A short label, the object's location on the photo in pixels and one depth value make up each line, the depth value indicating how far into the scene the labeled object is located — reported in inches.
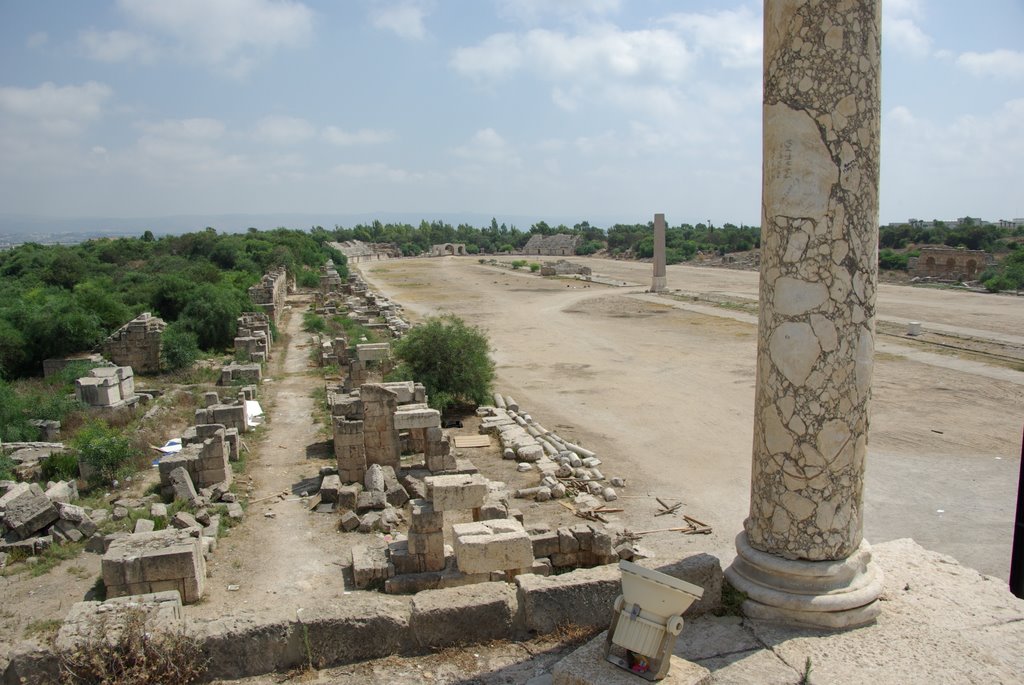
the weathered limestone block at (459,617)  207.2
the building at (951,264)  2018.9
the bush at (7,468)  495.8
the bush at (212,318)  1029.1
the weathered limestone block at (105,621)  184.9
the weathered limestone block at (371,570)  355.9
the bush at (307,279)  2122.2
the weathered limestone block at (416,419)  525.7
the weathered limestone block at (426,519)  354.9
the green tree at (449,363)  729.0
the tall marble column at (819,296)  189.5
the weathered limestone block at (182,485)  463.5
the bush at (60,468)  513.7
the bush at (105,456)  500.7
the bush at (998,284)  1705.0
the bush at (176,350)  905.5
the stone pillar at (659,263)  1956.2
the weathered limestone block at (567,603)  212.4
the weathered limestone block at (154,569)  337.4
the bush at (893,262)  2298.2
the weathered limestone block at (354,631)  201.2
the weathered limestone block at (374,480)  486.4
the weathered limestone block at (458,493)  356.5
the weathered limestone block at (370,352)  760.3
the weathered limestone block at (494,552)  318.3
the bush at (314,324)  1257.4
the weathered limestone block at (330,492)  476.7
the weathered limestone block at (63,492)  450.7
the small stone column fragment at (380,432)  535.2
